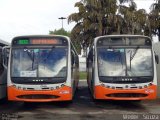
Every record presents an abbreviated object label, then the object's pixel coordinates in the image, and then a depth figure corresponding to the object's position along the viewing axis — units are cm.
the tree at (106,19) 3959
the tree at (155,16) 3894
